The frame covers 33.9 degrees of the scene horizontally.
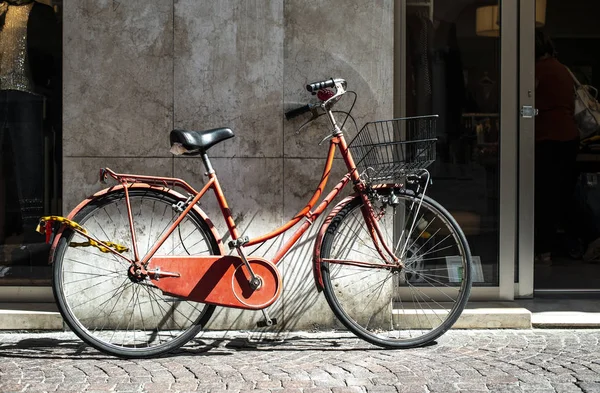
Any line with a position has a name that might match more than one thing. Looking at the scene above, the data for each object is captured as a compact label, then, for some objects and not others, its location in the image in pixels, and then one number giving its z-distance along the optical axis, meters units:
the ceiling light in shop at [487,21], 6.92
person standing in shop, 8.71
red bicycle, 5.61
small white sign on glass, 6.09
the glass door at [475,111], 6.89
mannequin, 6.77
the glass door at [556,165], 7.03
